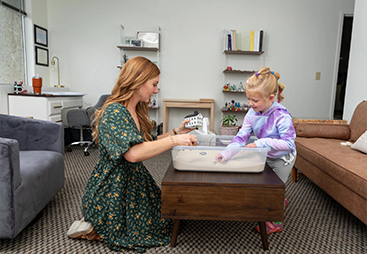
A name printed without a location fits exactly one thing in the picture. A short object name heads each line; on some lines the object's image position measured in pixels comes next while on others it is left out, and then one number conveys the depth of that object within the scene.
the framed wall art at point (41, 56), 3.79
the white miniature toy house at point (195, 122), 1.41
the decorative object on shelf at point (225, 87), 3.99
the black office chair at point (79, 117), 3.20
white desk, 2.93
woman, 1.17
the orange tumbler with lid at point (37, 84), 3.10
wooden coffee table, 1.08
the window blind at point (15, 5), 3.27
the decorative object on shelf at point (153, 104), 4.06
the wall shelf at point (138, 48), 3.91
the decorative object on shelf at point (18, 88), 3.09
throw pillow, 1.89
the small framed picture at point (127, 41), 3.91
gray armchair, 1.22
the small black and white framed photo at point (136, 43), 3.90
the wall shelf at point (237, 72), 3.92
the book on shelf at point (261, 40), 3.81
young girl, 1.40
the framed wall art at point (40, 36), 3.77
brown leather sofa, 1.42
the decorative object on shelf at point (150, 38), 3.98
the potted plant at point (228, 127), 3.69
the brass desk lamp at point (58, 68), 4.07
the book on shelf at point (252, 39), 3.85
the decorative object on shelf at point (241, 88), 4.02
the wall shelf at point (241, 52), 3.84
